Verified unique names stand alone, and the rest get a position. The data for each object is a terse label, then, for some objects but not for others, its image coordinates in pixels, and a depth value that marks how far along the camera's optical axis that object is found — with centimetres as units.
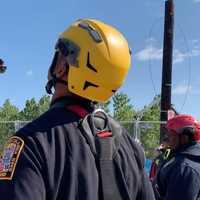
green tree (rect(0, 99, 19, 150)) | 4627
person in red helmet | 296
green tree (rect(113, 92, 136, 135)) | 3698
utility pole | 1017
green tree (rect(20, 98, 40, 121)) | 4345
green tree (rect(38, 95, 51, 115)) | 4295
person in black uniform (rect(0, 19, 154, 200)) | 136
